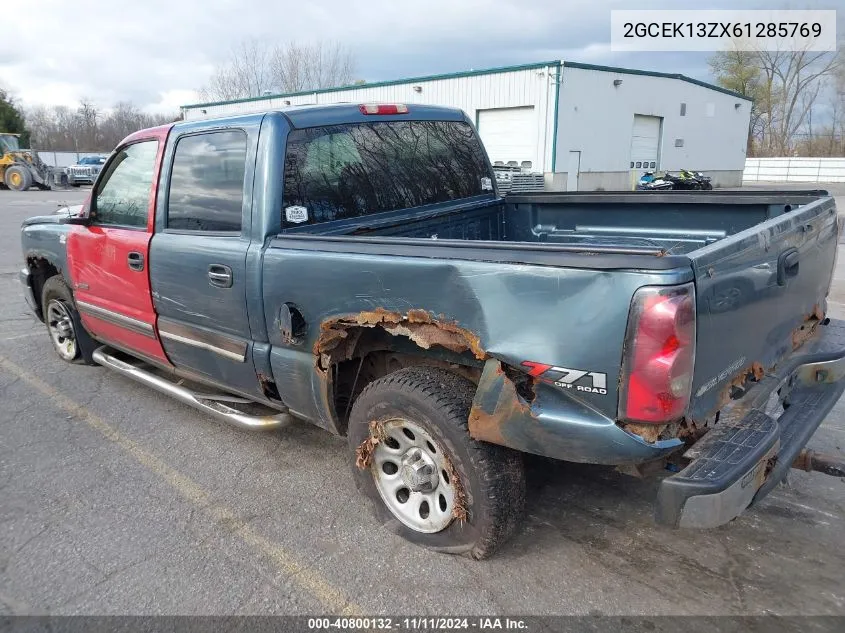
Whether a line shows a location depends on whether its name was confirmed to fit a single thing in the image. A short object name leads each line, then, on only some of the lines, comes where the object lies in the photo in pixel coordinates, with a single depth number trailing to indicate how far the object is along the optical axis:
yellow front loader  29.58
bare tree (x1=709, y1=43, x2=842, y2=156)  49.81
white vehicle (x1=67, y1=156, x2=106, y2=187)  32.91
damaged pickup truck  2.18
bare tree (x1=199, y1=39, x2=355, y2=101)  47.56
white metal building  22.48
